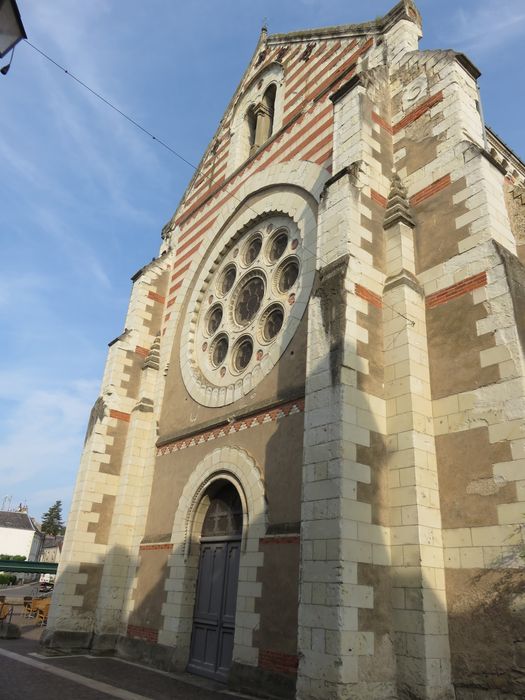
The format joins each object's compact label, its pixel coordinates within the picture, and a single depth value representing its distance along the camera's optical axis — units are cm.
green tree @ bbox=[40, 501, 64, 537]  8794
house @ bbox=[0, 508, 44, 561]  7106
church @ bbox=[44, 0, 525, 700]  630
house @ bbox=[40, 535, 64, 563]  7362
